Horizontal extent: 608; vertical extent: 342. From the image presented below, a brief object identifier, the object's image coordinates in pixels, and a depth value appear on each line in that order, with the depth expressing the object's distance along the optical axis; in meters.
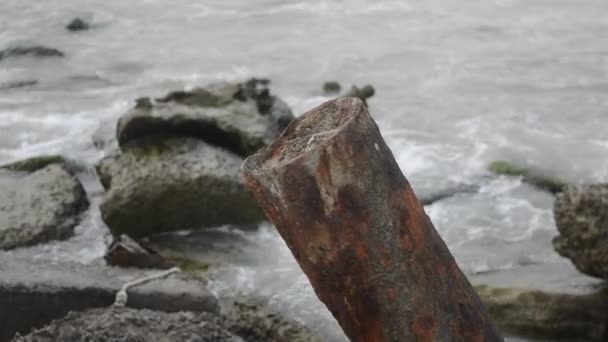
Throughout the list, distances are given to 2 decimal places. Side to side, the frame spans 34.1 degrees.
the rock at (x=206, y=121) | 6.68
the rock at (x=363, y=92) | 8.60
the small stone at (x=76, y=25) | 12.06
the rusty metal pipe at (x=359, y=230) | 2.32
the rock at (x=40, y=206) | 5.96
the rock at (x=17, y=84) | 9.78
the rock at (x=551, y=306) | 4.73
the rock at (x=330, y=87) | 9.43
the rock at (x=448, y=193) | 6.84
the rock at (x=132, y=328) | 3.39
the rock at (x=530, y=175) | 7.11
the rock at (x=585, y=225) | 4.57
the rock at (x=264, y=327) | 4.64
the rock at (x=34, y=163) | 7.19
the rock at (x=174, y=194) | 6.04
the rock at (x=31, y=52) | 10.91
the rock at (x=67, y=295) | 4.23
